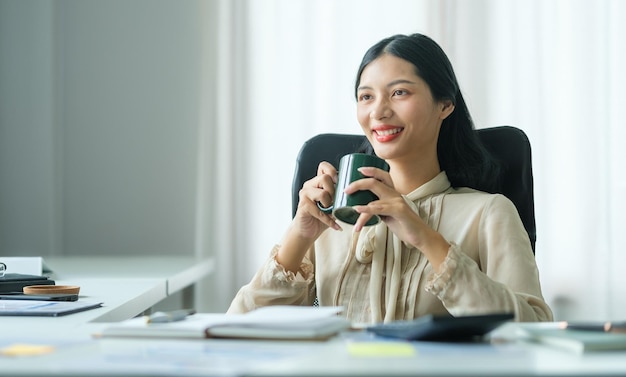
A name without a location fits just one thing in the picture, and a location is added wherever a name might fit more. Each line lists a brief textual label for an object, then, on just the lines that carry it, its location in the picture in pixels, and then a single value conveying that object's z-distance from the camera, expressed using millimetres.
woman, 1944
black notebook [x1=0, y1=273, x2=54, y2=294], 2073
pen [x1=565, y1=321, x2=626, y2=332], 1574
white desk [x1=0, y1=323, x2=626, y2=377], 1382
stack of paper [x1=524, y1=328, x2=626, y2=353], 1475
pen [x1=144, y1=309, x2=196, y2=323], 1651
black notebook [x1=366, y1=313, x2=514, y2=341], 1522
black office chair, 2192
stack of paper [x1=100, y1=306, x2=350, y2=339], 1572
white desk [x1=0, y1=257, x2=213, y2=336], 1771
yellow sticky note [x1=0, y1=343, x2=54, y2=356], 1494
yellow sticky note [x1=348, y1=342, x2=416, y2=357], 1466
